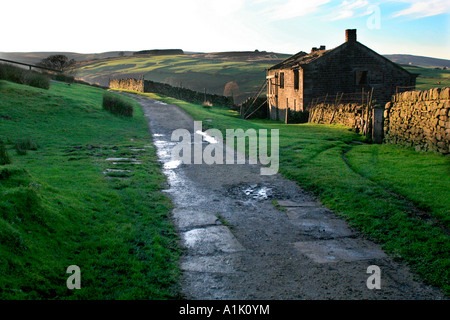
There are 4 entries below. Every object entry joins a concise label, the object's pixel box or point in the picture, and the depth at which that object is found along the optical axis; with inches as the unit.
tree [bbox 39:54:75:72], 2566.4
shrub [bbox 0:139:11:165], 316.8
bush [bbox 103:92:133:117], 852.1
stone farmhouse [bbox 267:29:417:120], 1263.5
